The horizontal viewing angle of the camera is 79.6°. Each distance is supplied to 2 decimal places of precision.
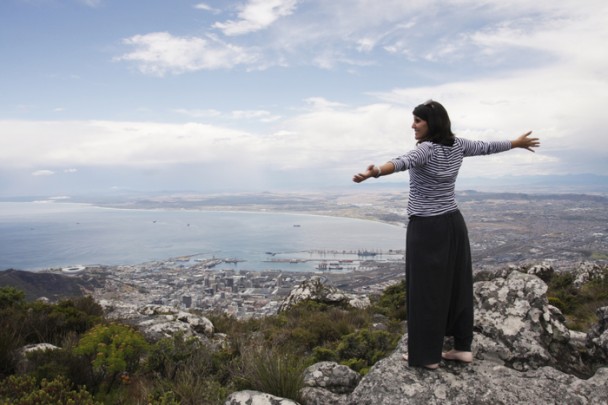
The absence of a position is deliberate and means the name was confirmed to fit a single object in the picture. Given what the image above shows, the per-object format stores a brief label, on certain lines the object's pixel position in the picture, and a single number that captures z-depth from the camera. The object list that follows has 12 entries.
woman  3.30
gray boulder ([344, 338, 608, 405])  3.08
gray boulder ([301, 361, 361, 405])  3.98
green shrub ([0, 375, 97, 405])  3.49
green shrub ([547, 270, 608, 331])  9.05
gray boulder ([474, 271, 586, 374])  3.82
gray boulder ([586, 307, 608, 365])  4.05
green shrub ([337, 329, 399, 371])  6.01
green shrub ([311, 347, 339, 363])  6.14
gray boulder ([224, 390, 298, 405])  3.37
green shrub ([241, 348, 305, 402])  3.79
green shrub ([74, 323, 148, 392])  4.54
